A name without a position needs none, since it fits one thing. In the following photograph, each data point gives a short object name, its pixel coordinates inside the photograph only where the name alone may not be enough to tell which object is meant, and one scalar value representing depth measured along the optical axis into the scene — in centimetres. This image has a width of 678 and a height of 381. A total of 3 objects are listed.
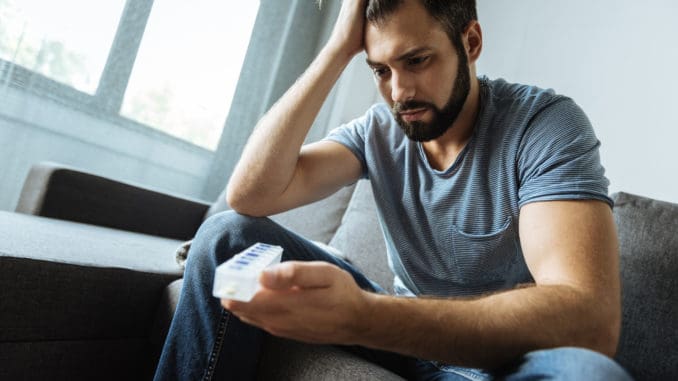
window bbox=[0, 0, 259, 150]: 165
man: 56
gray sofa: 86
